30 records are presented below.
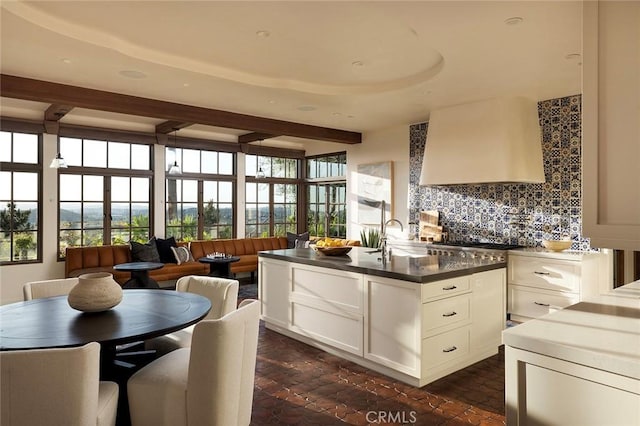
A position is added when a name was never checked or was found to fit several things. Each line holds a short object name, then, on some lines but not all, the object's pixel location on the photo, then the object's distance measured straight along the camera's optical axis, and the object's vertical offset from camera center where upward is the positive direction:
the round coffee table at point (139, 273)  5.99 -0.88
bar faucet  3.72 -0.32
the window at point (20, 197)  6.14 +0.24
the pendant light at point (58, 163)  5.79 +0.69
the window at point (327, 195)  8.58 +0.37
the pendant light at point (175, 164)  7.04 +0.84
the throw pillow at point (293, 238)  8.26 -0.49
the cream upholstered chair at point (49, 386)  1.60 -0.67
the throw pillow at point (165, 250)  7.11 -0.63
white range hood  4.96 +0.86
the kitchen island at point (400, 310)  3.09 -0.78
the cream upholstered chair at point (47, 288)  2.97 -0.55
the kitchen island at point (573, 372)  1.25 -0.50
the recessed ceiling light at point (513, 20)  2.89 +1.32
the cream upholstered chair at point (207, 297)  2.89 -0.62
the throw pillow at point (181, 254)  7.05 -0.70
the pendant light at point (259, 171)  7.68 +0.75
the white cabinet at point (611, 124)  1.75 +0.38
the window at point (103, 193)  6.76 +0.33
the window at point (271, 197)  8.88 +0.34
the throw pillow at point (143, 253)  6.72 -0.64
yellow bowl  4.77 -0.36
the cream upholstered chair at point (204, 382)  1.98 -0.83
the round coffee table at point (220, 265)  6.69 -0.86
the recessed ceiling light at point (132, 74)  4.12 +1.37
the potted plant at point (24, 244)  6.29 -0.46
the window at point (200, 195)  7.82 +0.34
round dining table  1.96 -0.57
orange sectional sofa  6.39 -0.74
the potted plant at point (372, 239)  6.92 -0.44
